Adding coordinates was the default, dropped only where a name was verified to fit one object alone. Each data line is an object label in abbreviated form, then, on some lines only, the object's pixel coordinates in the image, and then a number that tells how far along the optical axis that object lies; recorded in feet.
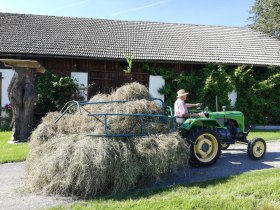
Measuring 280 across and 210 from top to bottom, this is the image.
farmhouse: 56.08
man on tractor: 26.13
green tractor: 24.84
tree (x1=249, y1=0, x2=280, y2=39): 98.58
